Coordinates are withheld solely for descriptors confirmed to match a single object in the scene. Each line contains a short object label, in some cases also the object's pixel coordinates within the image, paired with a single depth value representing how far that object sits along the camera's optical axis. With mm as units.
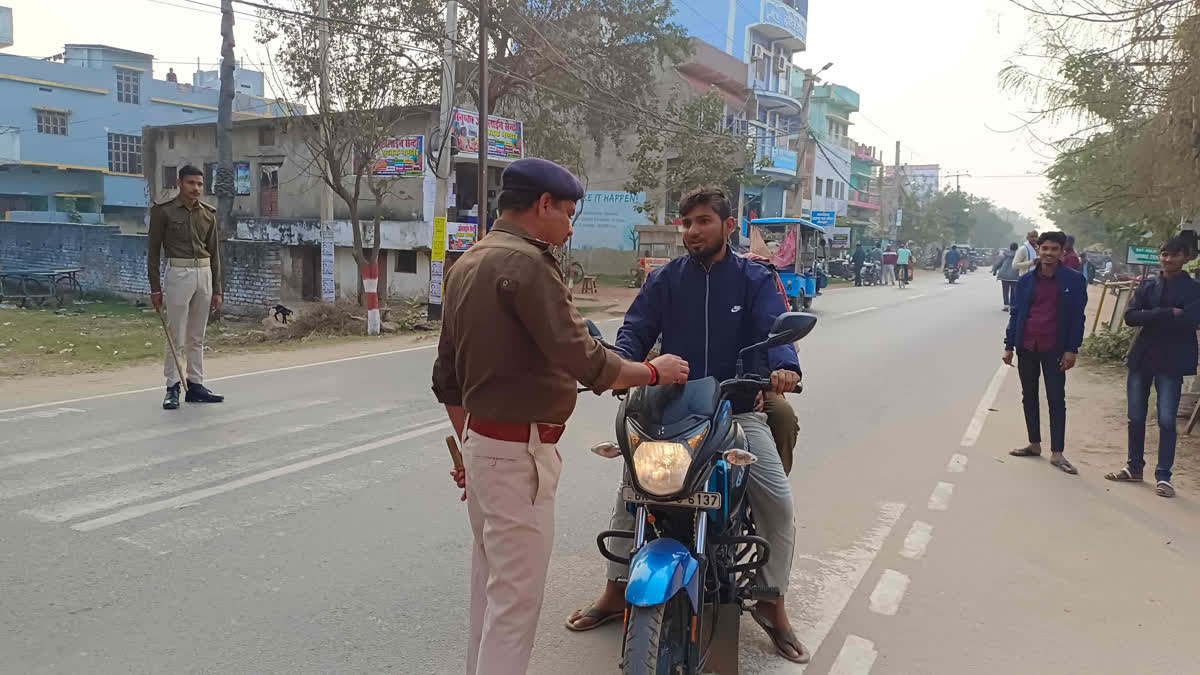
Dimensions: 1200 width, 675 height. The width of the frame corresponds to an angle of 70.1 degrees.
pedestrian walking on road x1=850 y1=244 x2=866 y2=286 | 35844
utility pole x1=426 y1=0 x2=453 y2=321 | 16375
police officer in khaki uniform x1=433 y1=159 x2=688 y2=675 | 2445
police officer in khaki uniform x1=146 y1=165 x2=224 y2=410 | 7461
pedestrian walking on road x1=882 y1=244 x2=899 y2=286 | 35188
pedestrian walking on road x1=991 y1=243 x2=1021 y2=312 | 19427
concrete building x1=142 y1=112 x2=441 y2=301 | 23578
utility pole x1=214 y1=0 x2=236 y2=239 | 18484
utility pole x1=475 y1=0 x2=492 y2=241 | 15875
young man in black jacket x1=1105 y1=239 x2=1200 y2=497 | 6113
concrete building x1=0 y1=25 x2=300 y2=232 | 38709
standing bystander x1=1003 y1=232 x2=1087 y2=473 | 6734
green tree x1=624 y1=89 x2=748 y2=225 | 27203
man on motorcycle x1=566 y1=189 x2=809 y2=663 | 3389
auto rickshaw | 19628
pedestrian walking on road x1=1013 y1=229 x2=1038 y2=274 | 16188
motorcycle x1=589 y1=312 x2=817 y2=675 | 2650
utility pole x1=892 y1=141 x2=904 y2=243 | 54625
